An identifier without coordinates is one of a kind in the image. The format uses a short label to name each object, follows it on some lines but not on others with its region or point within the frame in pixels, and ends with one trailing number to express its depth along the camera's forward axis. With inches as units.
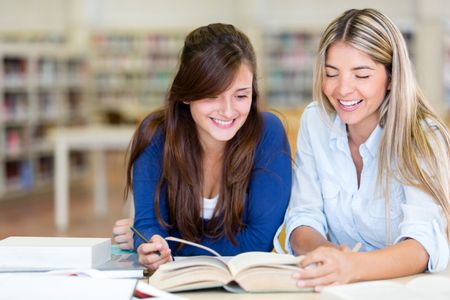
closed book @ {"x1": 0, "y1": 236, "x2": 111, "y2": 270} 141.0
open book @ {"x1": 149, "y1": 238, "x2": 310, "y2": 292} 136.6
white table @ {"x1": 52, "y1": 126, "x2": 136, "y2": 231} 335.5
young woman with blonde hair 144.4
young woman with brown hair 155.8
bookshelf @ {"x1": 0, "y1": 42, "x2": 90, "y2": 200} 431.2
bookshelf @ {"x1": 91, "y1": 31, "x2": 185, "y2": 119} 717.7
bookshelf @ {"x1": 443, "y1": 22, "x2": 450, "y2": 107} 729.3
